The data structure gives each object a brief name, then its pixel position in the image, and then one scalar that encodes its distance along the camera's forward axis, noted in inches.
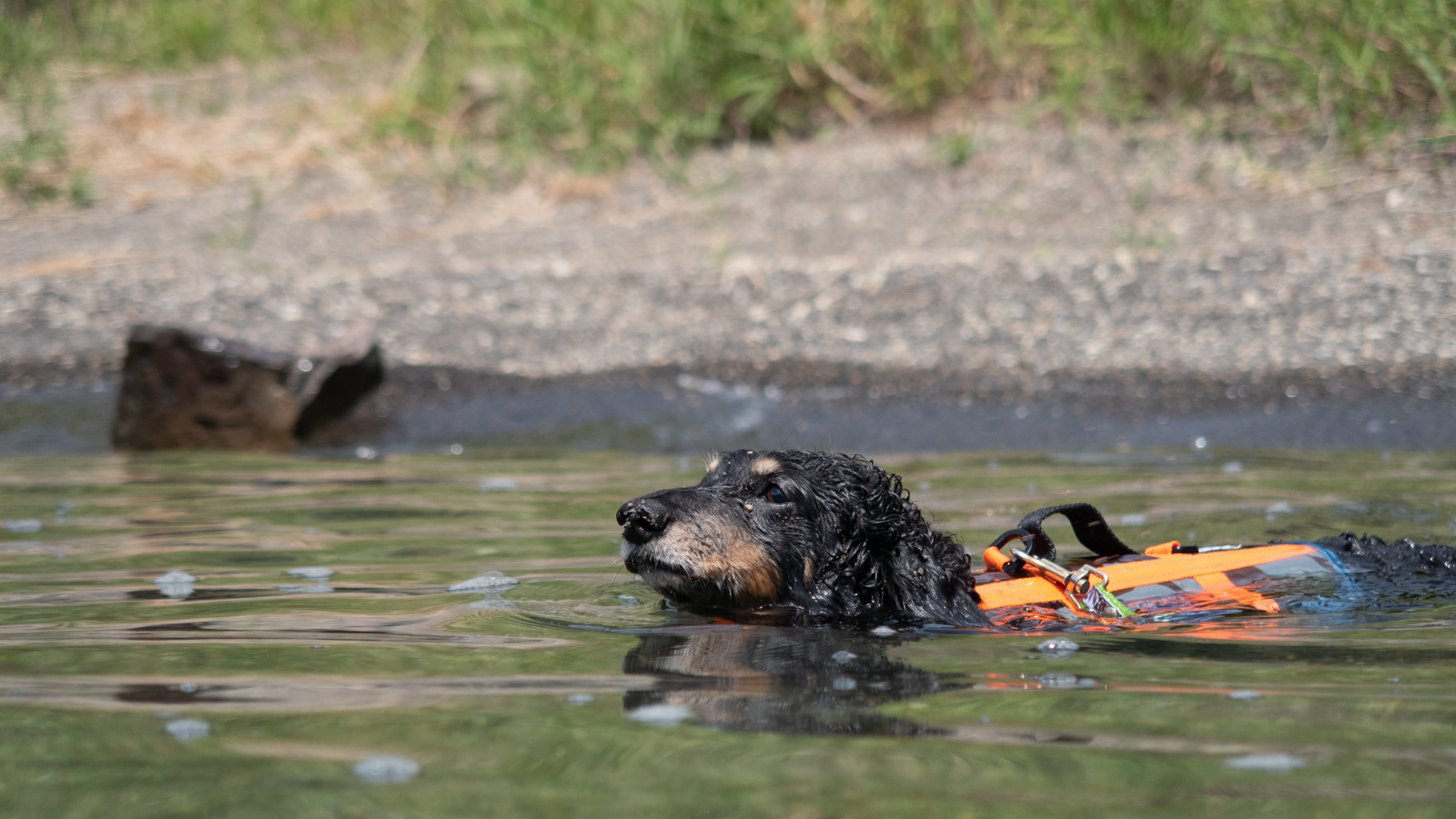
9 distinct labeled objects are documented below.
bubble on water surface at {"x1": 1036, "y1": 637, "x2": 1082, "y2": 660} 273.7
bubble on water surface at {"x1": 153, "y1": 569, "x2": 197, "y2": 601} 337.7
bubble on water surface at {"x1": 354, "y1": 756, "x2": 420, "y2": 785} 191.5
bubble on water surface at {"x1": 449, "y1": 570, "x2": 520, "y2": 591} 346.3
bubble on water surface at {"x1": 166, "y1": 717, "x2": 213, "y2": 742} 211.6
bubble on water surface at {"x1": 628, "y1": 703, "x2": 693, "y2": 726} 223.0
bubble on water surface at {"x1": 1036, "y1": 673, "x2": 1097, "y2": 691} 246.7
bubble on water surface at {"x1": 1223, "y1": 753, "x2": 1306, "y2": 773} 192.5
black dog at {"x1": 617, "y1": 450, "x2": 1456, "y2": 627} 310.8
